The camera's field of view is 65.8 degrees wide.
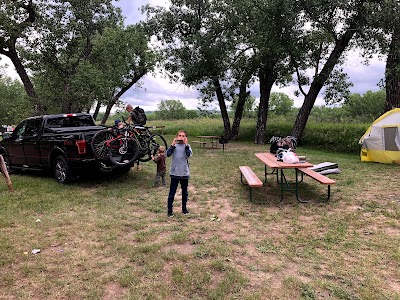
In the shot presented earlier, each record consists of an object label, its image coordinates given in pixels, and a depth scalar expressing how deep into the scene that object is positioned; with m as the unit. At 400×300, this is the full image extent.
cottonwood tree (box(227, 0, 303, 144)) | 13.44
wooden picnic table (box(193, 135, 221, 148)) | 20.77
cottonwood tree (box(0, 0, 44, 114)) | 14.28
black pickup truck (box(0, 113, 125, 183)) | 7.30
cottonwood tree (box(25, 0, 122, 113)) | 16.14
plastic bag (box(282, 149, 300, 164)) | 6.44
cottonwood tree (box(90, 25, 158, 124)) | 18.06
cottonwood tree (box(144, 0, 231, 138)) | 17.56
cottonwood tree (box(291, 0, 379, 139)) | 12.33
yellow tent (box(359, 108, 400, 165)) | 10.51
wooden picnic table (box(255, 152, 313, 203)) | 6.17
